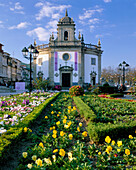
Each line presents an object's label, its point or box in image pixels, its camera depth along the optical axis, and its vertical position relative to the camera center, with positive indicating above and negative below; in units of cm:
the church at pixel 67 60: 3117 +509
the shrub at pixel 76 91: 1484 -70
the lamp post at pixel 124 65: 2198 +273
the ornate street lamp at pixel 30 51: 1215 +262
